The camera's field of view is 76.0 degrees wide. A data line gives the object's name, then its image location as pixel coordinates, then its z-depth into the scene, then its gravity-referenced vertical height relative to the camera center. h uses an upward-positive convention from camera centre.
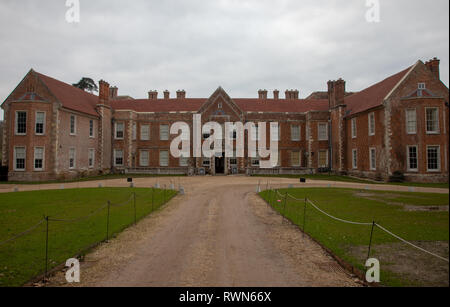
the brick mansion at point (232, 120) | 26.97 +3.58
